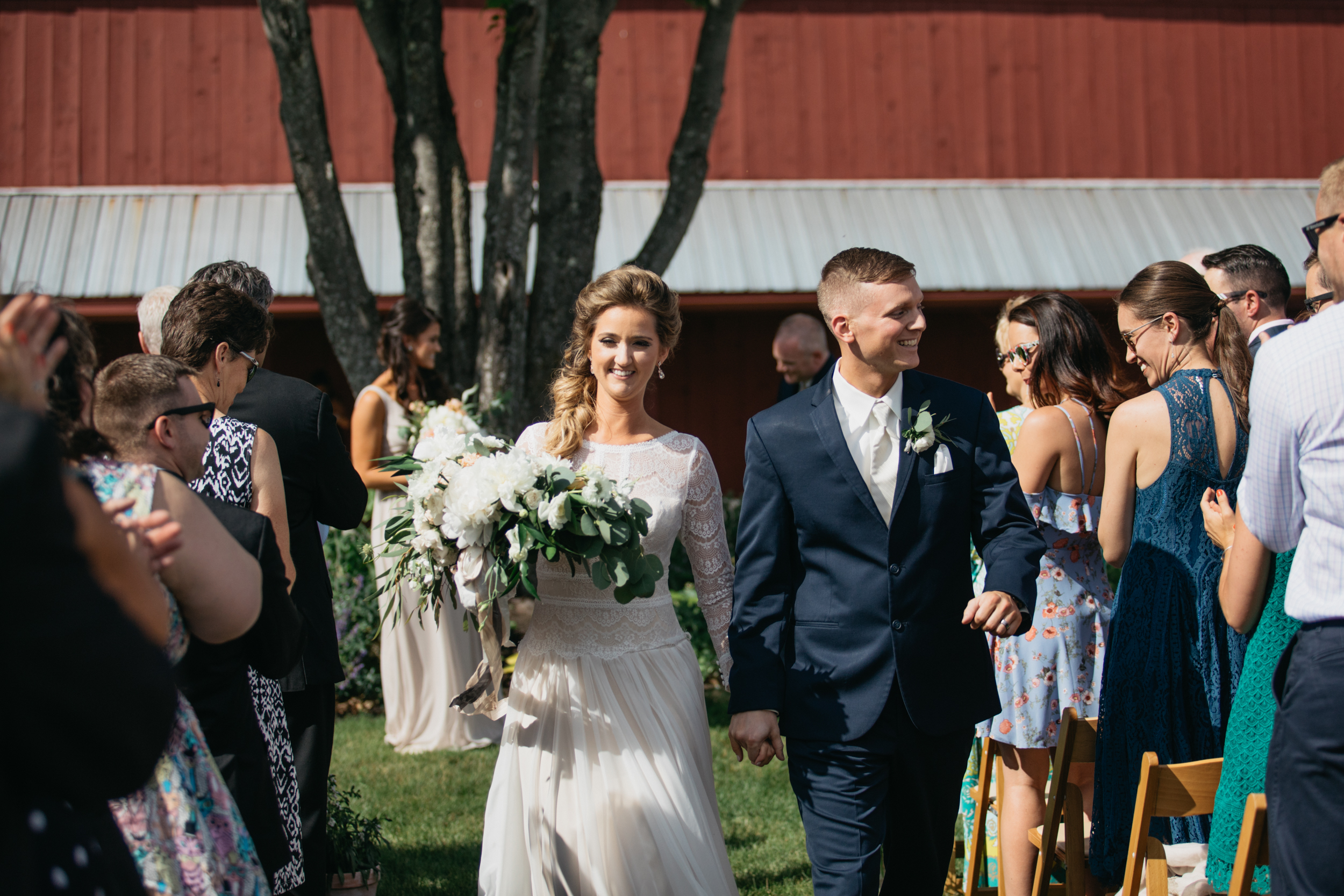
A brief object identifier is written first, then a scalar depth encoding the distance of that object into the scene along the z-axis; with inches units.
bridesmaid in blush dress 253.3
